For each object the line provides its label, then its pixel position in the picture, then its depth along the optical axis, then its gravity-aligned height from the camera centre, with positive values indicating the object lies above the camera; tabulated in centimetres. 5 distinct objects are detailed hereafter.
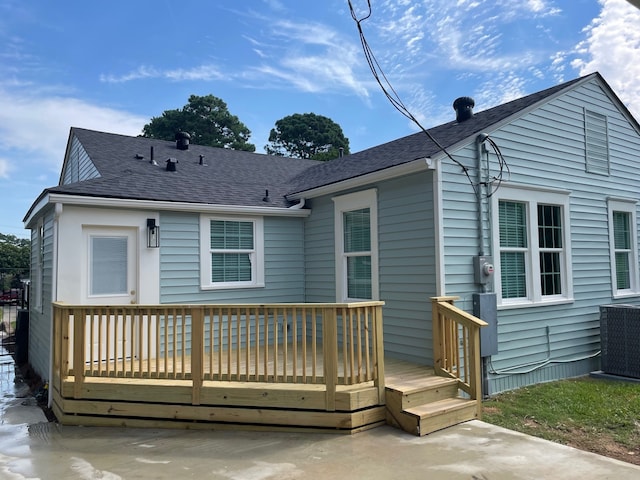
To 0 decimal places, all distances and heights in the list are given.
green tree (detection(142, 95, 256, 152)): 3053 +1065
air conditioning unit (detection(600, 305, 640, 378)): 659 -120
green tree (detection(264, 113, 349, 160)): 3562 +1118
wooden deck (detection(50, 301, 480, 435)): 424 -125
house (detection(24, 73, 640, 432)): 584 +53
